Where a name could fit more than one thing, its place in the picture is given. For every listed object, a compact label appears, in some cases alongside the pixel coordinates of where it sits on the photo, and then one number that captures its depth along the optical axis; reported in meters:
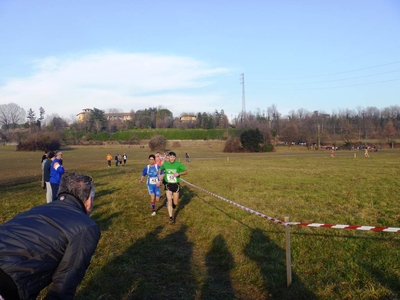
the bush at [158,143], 74.06
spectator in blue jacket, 10.11
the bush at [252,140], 72.88
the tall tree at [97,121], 143.62
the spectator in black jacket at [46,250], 2.19
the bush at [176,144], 98.22
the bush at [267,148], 73.75
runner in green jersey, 10.06
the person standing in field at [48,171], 10.86
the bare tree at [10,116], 149.25
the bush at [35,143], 88.75
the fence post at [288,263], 5.06
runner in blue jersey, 11.47
